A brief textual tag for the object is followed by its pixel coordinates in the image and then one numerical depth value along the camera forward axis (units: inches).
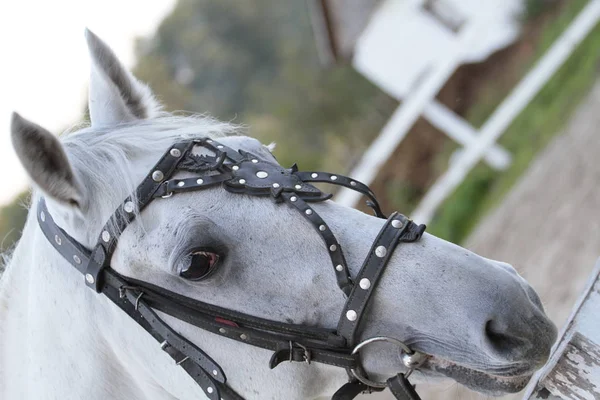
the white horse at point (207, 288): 95.0
